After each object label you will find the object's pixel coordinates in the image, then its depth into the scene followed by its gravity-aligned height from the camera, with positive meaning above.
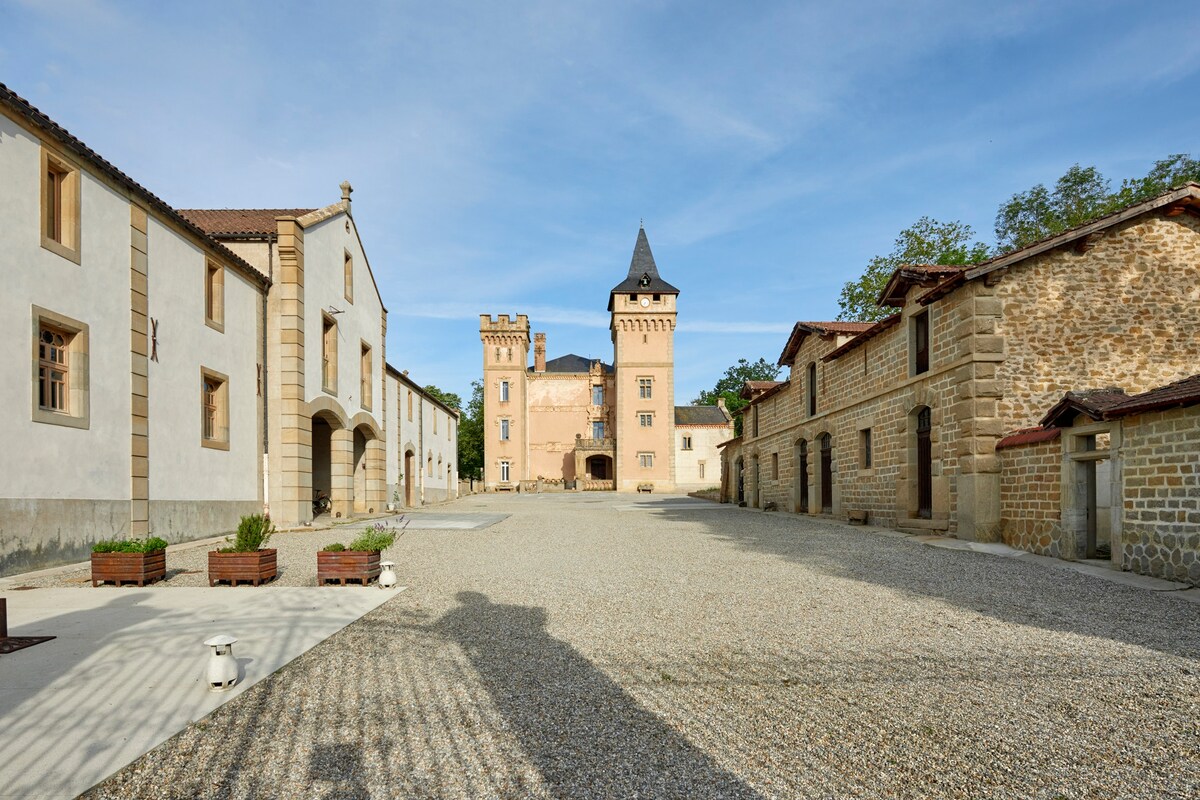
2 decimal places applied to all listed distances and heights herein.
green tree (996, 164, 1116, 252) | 32.71 +10.33
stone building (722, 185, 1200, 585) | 13.54 +1.62
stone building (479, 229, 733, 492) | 54.84 +1.23
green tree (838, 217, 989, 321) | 33.78 +7.95
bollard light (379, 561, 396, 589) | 9.07 -1.89
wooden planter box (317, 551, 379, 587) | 9.22 -1.77
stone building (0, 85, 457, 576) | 10.40 +1.53
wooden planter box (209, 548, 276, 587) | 9.25 -1.78
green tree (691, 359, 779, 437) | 85.62 +5.86
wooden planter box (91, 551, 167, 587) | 9.12 -1.74
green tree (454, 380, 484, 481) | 68.81 -1.91
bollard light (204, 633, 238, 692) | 4.67 -1.56
